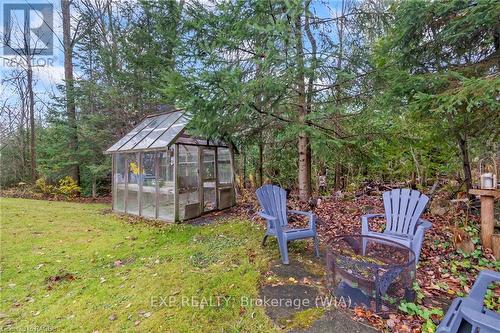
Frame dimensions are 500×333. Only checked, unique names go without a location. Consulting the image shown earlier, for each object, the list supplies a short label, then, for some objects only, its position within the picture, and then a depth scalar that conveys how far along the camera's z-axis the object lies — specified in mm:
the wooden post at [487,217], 3283
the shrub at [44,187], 10461
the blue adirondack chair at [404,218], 2893
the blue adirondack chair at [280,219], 3186
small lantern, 3342
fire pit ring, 2115
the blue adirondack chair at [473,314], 1320
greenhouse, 6023
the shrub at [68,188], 10094
